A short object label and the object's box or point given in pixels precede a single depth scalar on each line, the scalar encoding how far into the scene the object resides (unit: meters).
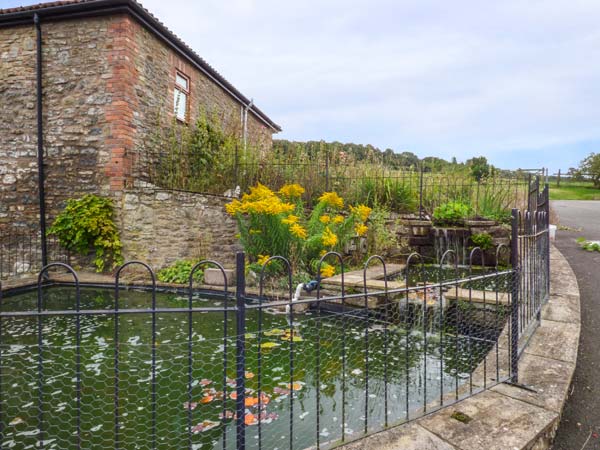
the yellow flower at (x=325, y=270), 5.02
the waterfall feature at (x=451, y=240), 8.48
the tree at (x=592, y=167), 26.95
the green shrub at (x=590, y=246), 7.67
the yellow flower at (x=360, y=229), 6.17
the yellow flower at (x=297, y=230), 5.61
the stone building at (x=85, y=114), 7.83
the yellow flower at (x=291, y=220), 5.55
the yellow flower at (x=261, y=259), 5.84
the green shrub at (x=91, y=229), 7.77
